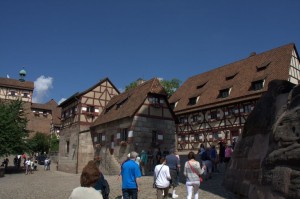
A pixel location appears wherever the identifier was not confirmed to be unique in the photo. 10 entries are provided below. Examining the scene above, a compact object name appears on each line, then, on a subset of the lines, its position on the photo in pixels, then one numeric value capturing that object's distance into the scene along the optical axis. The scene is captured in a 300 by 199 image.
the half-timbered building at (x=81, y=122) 21.56
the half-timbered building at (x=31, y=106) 43.11
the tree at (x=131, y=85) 34.04
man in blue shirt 5.43
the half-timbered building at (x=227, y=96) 20.21
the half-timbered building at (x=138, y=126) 16.70
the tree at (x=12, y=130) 21.46
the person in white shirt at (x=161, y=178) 6.56
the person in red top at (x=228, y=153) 11.45
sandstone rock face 3.84
